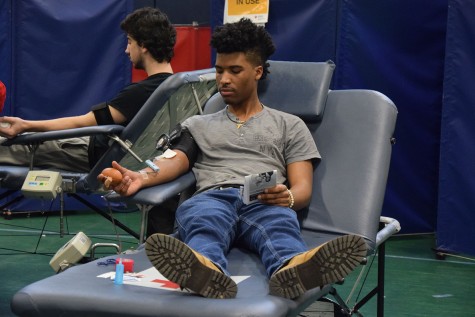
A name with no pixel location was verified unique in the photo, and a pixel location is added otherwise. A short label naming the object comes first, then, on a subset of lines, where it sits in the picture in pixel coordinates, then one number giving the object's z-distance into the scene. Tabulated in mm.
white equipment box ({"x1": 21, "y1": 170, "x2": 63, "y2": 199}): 3682
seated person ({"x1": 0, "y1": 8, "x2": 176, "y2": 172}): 3895
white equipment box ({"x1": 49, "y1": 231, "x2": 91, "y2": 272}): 3152
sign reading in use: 5293
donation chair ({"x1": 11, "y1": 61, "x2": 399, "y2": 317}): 2180
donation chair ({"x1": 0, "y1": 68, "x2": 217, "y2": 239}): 3504
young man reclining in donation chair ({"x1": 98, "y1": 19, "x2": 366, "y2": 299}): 2260
